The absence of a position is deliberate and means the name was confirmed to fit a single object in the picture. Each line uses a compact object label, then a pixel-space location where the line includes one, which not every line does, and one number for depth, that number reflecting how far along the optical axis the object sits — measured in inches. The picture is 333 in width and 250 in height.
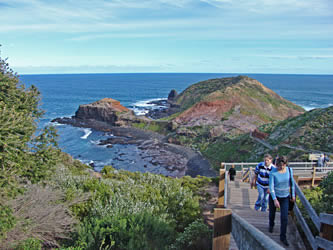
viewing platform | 144.9
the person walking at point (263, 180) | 278.7
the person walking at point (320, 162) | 610.3
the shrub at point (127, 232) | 294.2
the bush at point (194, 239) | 320.5
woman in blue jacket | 211.5
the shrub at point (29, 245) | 280.8
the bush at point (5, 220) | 273.0
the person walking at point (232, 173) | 448.9
